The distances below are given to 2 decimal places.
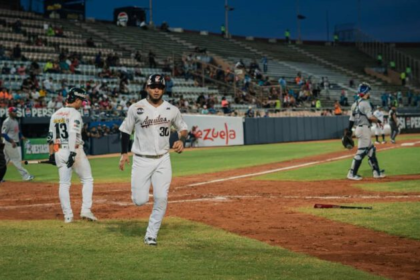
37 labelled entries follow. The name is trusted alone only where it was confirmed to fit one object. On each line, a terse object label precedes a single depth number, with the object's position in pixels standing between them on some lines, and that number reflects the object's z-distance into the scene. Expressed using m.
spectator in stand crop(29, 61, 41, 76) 37.19
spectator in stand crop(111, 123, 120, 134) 34.34
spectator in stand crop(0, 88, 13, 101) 30.97
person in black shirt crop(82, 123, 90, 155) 32.91
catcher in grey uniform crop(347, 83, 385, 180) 16.05
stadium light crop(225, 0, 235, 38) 68.00
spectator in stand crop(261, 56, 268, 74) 54.50
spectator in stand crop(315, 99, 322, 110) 45.62
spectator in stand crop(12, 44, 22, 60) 38.22
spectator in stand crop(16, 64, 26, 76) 36.12
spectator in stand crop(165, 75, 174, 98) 40.53
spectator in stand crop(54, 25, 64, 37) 46.25
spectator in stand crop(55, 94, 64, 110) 32.38
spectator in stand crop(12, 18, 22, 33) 43.94
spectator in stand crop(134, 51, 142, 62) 47.12
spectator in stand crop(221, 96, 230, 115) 40.22
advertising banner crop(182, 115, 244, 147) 38.03
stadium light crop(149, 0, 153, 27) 59.97
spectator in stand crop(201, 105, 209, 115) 39.12
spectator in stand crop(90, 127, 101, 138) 33.44
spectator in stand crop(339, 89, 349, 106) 48.94
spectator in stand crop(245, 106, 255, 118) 40.97
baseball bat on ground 11.38
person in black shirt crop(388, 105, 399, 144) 31.11
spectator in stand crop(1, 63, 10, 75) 35.44
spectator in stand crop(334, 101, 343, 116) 42.54
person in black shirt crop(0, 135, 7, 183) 13.82
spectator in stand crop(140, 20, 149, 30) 59.50
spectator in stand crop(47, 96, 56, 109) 31.79
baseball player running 8.55
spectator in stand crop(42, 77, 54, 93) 35.28
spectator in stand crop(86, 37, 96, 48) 46.06
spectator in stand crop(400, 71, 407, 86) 61.83
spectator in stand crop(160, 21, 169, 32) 62.07
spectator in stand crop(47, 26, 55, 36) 45.50
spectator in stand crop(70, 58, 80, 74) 39.69
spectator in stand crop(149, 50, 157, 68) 46.28
